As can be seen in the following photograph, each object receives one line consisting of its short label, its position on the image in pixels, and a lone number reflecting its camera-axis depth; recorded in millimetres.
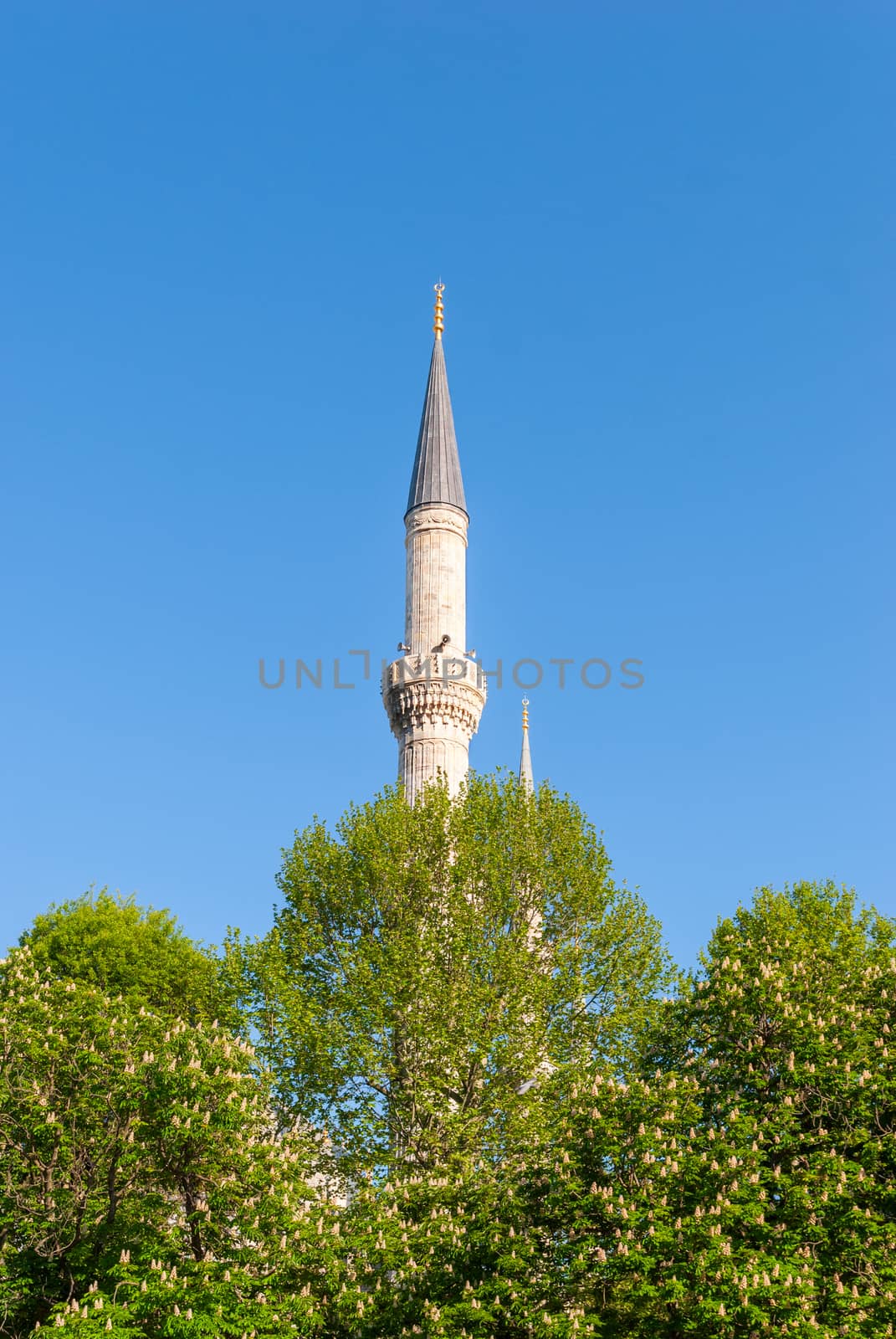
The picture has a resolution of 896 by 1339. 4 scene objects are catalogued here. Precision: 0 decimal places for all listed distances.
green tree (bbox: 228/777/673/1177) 28875
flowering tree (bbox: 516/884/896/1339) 18547
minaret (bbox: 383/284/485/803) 42406
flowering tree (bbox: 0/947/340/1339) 19375
